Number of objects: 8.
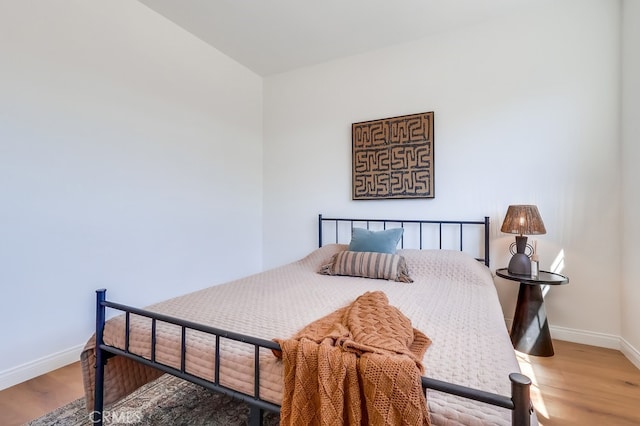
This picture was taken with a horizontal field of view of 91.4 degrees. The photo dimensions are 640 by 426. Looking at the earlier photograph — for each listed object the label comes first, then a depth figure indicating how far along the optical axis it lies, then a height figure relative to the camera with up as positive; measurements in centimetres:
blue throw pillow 246 -25
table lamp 216 -13
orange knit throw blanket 78 -46
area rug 152 -103
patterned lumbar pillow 219 -41
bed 84 -49
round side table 216 -77
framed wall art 283 +49
